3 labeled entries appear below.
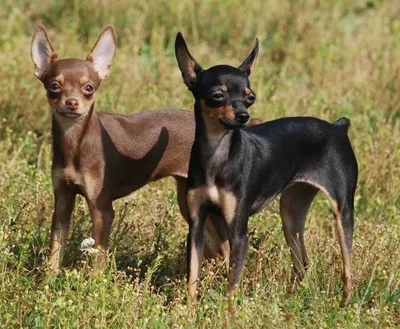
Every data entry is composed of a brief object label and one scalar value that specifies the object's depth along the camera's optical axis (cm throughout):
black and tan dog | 1318
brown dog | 1448
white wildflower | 1272
